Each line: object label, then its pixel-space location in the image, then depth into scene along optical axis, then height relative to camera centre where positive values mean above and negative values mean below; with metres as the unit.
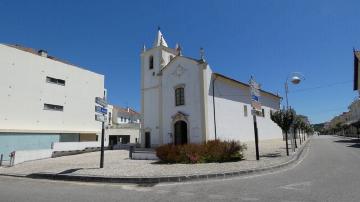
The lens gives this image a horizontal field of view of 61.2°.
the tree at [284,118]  20.31 +1.06
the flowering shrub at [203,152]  16.00 -0.91
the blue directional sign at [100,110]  14.78 +1.32
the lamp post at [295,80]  20.06 +3.54
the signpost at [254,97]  16.78 +2.13
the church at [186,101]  29.55 +3.58
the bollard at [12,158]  19.70 -1.34
